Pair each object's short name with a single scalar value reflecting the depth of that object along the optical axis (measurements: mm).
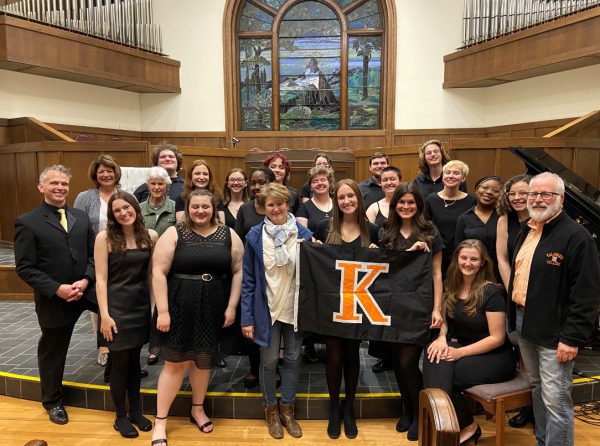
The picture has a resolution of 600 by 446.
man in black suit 2855
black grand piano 2918
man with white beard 2217
